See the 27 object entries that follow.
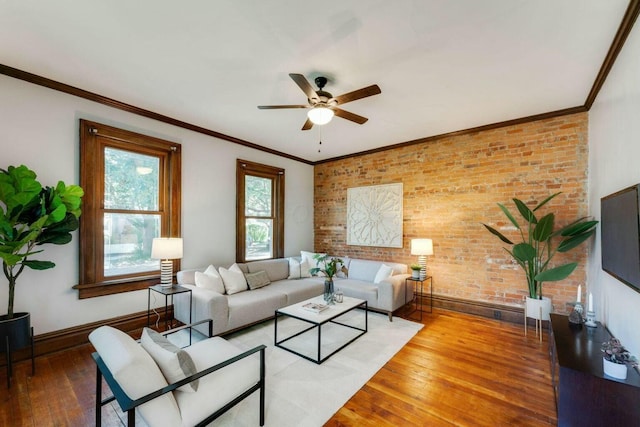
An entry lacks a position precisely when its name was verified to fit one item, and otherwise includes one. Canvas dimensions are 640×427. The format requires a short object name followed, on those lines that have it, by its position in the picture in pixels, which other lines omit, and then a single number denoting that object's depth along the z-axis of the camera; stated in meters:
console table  1.66
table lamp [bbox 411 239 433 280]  4.35
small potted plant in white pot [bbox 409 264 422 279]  4.33
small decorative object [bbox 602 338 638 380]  1.69
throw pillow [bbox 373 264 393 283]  4.34
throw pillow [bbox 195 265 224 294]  3.64
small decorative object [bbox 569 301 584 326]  2.54
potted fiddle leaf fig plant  2.38
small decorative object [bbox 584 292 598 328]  2.50
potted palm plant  3.08
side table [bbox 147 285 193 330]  3.32
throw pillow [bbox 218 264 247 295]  3.87
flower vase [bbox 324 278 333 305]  3.52
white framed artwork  5.07
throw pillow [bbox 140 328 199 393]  1.56
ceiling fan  2.50
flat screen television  1.76
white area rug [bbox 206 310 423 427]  2.04
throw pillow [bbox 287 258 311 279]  5.00
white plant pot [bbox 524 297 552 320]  3.37
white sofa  3.28
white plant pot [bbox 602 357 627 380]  1.68
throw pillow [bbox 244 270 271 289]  4.14
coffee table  2.89
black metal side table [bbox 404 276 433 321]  4.36
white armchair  1.39
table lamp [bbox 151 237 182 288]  3.36
